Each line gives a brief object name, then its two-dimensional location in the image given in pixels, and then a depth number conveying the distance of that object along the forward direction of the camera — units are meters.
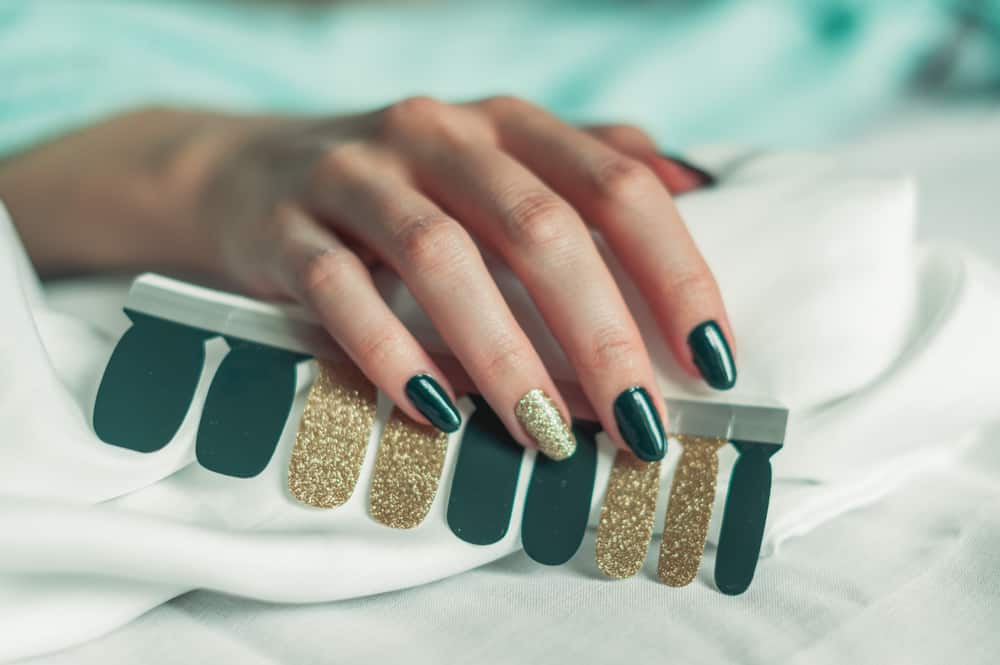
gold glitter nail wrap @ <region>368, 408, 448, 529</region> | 0.44
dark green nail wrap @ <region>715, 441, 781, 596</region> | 0.44
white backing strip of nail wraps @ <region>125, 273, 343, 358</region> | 0.46
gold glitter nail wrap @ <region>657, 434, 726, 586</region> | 0.44
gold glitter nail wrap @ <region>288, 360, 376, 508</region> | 0.44
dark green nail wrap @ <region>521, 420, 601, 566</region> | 0.44
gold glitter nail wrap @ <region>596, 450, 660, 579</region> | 0.44
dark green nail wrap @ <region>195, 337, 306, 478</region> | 0.45
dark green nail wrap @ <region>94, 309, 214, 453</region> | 0.45
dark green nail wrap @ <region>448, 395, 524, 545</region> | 0.44
